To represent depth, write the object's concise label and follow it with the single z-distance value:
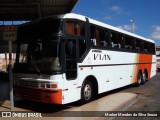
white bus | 5.12
